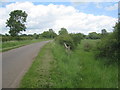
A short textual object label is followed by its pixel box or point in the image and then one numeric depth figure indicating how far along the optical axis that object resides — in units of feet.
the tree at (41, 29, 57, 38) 284.57
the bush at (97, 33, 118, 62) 21.99
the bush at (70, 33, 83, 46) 54.04
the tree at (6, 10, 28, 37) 128.94
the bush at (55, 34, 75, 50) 47.79
